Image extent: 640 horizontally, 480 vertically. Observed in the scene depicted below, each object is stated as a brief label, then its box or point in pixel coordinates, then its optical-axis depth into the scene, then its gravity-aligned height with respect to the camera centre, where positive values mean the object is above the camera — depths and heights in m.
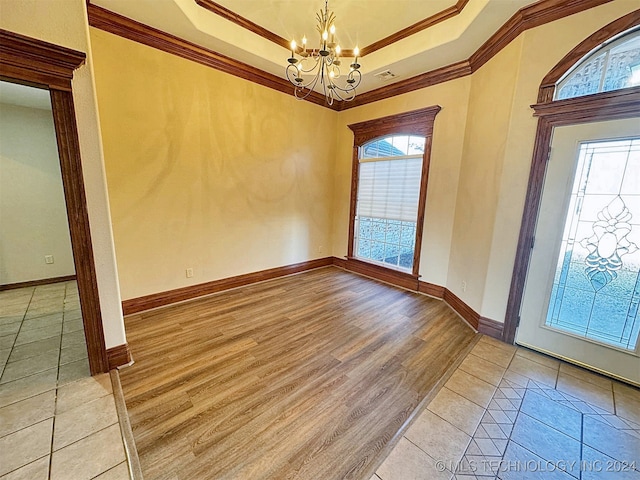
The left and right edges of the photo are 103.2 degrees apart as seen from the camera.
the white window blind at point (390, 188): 3.86 +0.21
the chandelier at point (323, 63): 2.03 +1.71
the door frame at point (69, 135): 1.45 +0.36
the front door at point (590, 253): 1.95 -0.38
